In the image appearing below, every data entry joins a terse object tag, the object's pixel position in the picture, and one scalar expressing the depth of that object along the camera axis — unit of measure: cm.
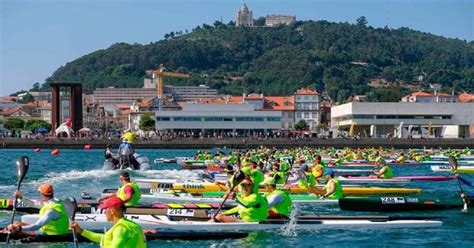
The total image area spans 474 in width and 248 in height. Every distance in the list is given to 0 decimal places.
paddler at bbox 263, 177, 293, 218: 1994
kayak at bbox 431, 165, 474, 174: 4758
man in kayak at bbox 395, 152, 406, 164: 5669
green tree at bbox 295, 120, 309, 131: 15088
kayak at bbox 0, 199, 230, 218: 2058
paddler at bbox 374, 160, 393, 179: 3653
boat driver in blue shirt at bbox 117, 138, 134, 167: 4341
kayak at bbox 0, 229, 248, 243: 1596
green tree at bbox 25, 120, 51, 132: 15062
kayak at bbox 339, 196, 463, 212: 2498
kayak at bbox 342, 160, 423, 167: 5584
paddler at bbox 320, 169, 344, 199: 2611
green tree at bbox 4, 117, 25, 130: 15750
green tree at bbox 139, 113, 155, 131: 14550
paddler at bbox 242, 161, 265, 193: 2506
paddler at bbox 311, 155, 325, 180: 2934
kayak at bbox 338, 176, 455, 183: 3518
